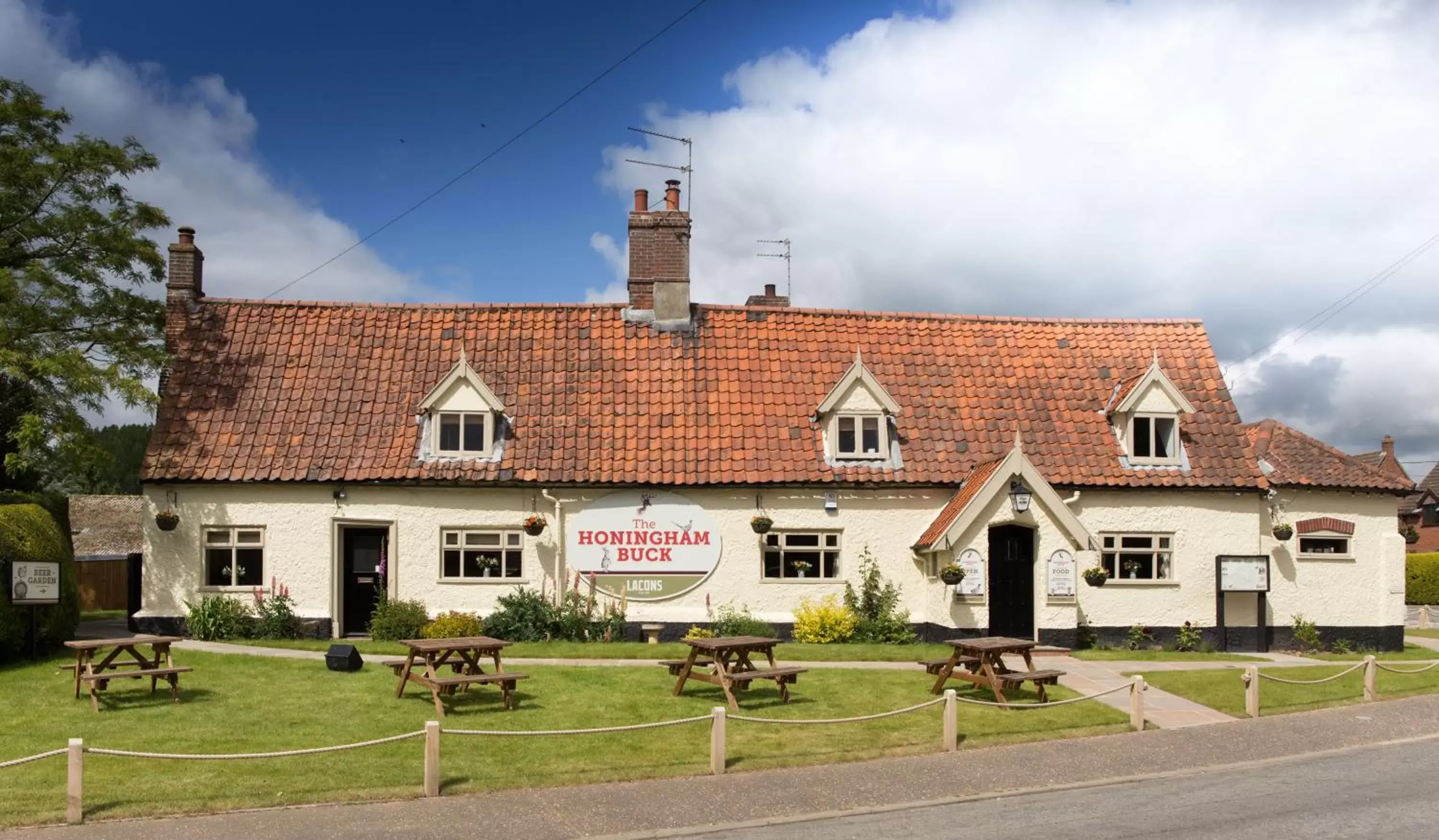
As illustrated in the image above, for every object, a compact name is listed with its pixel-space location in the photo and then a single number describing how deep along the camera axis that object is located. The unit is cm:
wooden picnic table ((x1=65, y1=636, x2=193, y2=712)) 1506
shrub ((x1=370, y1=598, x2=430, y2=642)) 2186
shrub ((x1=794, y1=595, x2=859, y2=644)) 2236
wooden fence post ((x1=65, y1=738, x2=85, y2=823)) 1023
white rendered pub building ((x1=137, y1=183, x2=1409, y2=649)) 2266
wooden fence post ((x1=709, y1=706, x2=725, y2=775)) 1228
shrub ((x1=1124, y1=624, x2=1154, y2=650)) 2342
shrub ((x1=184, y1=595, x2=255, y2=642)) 2189
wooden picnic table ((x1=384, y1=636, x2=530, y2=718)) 1452
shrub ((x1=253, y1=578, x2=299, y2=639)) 2209
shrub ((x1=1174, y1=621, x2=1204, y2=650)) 2350
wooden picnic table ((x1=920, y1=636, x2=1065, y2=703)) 1570
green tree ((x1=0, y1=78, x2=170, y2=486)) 2228
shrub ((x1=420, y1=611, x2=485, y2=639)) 2081
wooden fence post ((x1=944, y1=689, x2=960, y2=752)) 1363
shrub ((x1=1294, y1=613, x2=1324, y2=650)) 2411
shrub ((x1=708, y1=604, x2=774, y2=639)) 2202
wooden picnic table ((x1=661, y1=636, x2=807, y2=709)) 1523
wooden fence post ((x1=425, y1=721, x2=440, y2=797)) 1121
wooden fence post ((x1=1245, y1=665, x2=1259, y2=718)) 1597
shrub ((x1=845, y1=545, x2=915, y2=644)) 2245
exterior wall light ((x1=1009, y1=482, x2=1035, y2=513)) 2197
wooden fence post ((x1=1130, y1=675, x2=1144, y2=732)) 1503
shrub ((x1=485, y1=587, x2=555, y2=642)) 2203
